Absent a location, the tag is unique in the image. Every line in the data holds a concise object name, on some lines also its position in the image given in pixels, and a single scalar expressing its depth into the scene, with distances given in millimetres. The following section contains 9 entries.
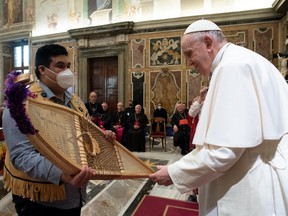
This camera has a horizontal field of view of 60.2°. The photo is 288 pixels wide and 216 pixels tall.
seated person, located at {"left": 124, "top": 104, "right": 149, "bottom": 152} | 6957
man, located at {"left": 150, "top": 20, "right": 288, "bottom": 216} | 1139
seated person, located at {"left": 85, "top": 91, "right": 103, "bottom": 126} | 7312
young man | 1233
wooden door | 10652
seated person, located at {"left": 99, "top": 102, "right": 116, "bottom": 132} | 7262
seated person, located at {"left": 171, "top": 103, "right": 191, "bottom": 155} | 6439
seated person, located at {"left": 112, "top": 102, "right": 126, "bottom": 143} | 7344
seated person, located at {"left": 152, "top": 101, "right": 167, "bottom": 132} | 8609
